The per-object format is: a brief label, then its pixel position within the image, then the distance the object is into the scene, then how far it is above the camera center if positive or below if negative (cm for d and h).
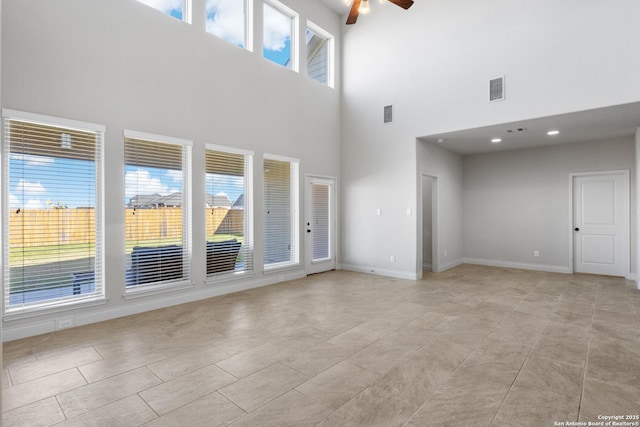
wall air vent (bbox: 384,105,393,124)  666 +194
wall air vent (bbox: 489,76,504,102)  534 +193
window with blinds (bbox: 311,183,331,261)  695 -11
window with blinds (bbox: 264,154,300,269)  604 +6
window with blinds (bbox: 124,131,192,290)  440 +9
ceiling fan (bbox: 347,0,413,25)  417 +256
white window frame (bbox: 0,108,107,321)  351 -10
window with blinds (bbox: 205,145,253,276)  523 +9
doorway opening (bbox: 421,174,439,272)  715 -20
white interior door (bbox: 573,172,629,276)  635 -22
